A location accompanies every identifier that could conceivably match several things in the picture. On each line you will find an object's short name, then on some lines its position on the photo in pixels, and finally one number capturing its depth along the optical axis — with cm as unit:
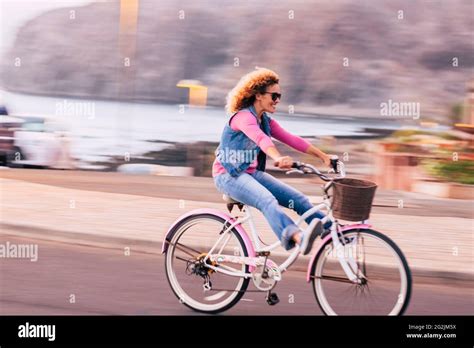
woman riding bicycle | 989
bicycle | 967
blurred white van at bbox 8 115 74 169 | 2681
